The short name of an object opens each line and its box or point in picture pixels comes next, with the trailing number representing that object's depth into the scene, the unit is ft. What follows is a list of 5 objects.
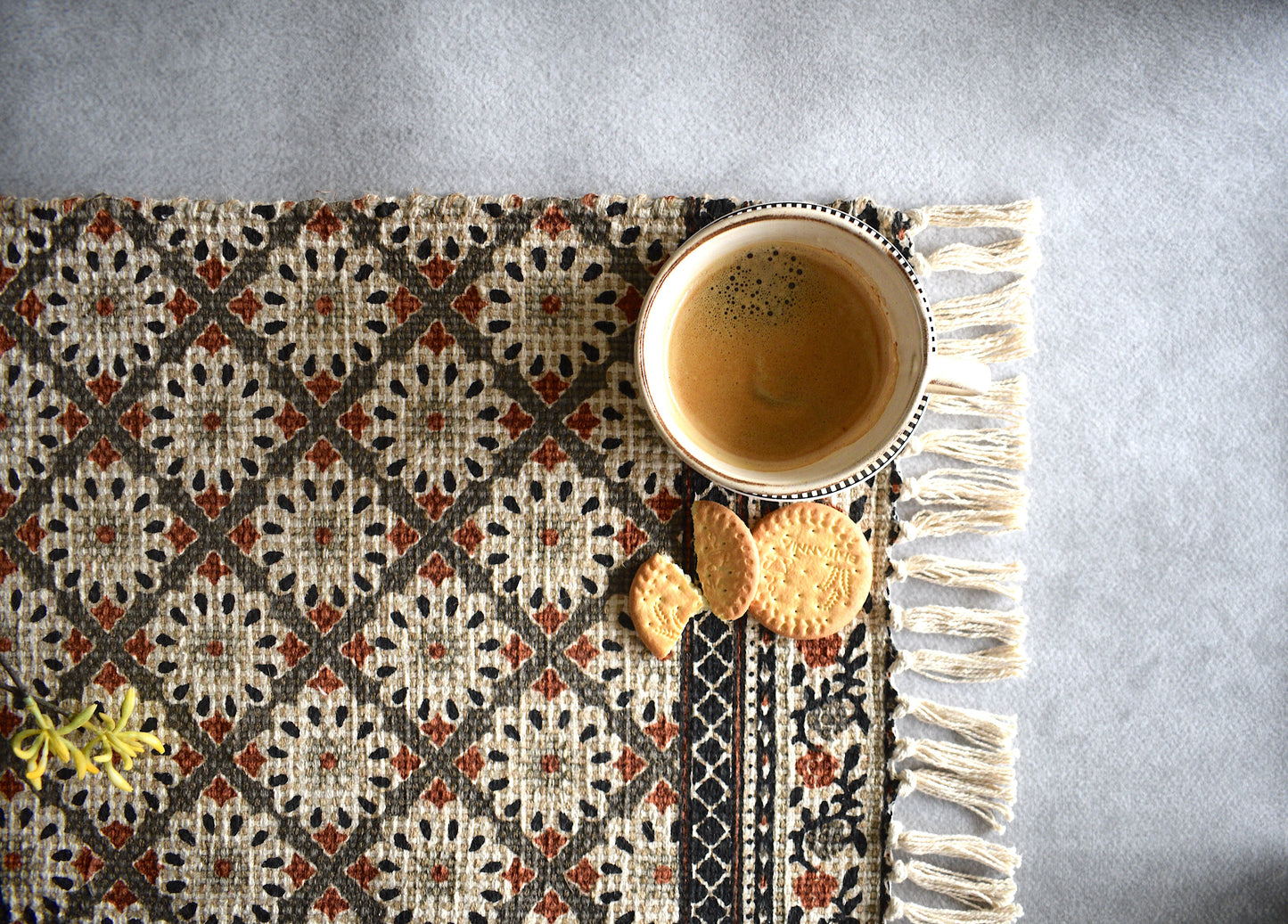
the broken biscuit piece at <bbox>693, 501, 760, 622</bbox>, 2.39
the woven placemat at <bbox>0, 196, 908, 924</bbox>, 2.46
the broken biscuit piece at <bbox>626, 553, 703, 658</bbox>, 2.42
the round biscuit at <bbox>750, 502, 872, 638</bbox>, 2.42
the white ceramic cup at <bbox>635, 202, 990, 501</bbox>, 2.02
